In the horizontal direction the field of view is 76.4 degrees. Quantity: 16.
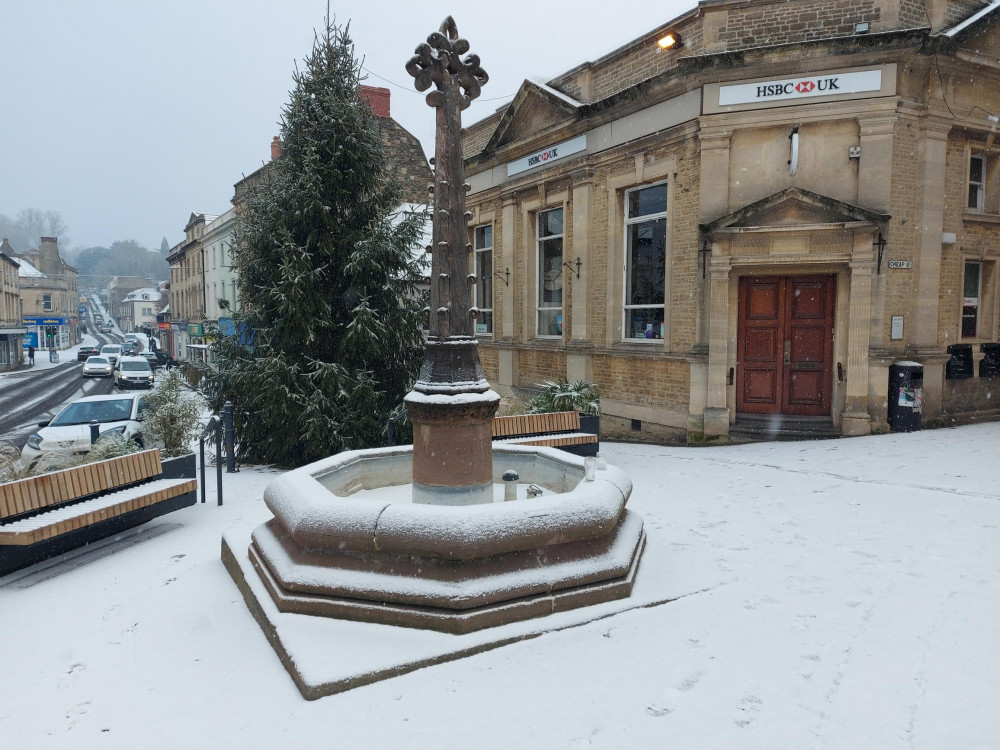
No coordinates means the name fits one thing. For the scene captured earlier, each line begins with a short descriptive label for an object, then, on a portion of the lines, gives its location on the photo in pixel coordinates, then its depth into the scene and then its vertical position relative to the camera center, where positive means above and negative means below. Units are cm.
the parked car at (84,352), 5538 -159
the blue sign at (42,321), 5878 +120
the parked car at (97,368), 3741 -199
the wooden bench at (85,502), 551 -165
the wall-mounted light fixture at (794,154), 1029 +297
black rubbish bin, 1016 -91
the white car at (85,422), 1132 -179
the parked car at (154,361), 4322 -187
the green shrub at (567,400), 1034 -105
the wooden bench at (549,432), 899 -139
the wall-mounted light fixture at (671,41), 1147 +535
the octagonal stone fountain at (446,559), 401 -151
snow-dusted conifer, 1011 +75
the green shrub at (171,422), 972 -135
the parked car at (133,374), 2894 -181
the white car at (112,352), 4405 -132
